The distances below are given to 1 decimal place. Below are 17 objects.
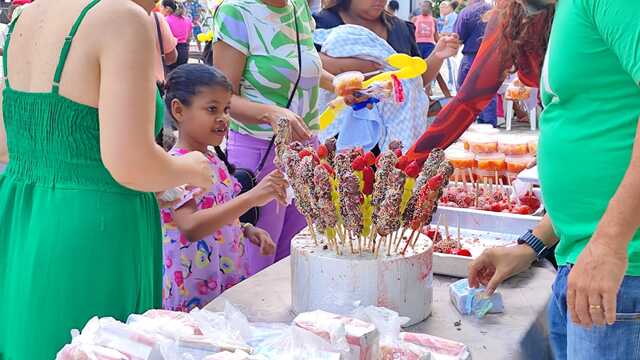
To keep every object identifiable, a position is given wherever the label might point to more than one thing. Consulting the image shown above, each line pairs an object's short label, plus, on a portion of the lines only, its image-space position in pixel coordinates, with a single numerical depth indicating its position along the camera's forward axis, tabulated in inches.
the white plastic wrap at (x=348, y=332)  47.3
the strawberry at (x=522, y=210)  104.9
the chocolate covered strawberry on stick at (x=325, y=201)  65.2
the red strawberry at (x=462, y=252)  82.0
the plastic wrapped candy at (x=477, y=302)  69.9
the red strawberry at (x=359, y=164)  67.9
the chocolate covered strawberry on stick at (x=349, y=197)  64.3
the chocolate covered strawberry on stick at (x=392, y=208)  63.3
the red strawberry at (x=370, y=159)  69.1
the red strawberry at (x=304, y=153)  70.1
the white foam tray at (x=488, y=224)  95.5
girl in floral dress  82.8
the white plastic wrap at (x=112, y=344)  44.9
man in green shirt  45.2
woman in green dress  59.6
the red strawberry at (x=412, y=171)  68.7
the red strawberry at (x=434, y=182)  66.1
